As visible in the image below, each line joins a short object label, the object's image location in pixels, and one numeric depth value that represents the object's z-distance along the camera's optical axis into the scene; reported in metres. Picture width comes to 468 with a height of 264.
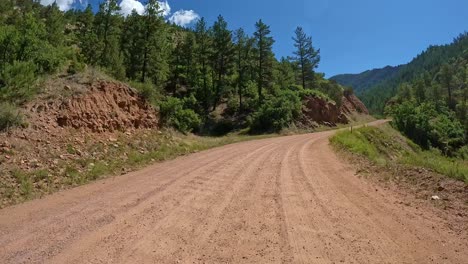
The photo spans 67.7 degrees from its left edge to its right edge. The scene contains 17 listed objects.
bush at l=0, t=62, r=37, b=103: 14.74
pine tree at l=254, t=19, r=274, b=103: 51.06
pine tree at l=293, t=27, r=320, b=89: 60.56
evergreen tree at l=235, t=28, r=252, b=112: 52.31
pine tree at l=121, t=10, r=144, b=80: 37.06
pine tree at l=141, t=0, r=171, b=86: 36.03
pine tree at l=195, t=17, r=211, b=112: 51.28
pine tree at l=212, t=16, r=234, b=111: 50.97
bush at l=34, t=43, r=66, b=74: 18.55
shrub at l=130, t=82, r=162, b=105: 23.69
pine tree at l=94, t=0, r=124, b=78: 49.81
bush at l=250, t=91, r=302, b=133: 40.65
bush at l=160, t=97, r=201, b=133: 24.59
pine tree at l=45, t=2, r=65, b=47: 32.27
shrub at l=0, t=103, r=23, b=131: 12.75
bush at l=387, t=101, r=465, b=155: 44.34
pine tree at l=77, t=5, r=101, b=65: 34.69
